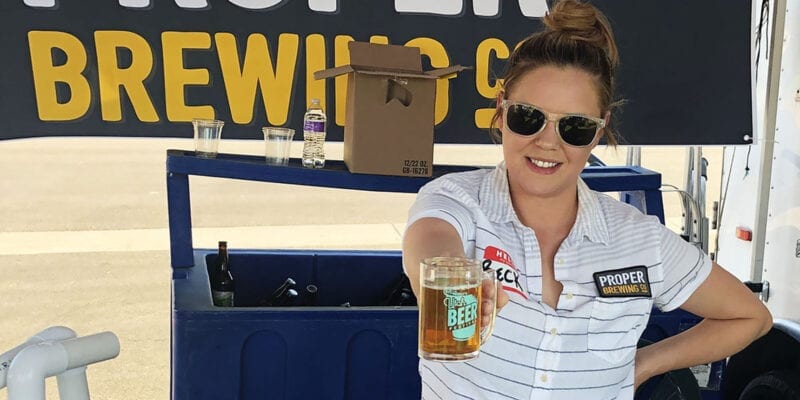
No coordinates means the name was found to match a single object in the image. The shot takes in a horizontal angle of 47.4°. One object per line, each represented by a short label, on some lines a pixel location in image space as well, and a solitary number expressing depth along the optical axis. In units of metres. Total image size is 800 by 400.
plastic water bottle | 3.25
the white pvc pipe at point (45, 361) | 1.44
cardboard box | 3.09
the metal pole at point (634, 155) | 4.15
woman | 1.83
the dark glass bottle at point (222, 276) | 3.29
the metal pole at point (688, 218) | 3.80
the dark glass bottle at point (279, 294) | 3.35
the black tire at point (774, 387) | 3.56
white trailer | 3.80
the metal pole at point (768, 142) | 3.90
